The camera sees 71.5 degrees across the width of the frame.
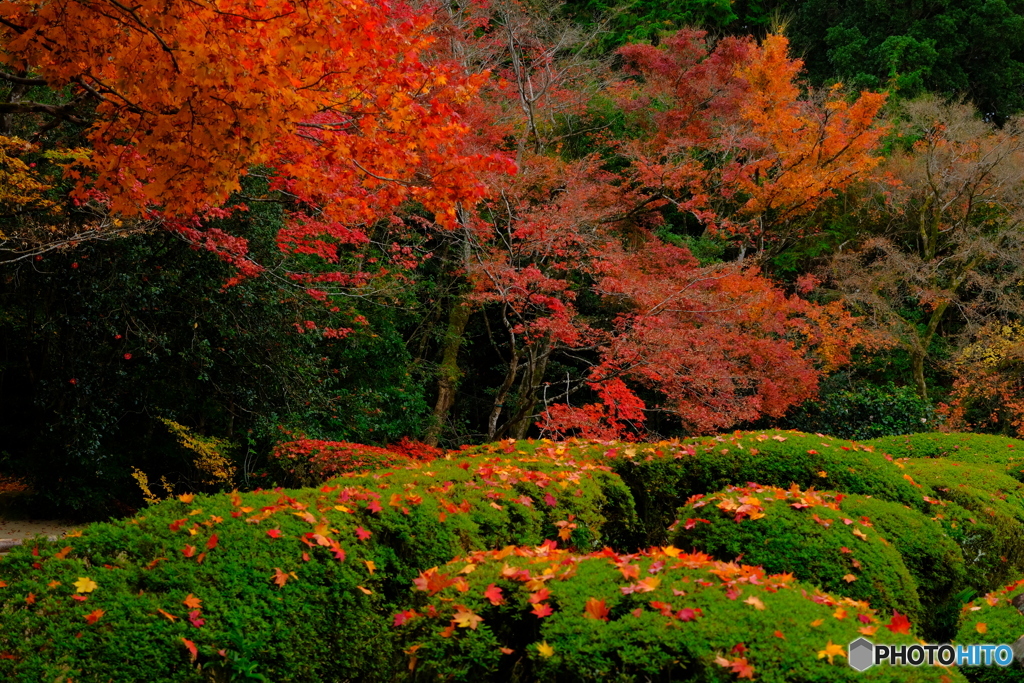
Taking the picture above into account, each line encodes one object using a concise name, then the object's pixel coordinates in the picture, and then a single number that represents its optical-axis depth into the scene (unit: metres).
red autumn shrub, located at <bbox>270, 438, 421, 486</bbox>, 7.89
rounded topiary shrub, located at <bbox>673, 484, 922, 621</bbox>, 3.95
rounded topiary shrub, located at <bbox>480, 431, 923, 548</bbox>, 5.70
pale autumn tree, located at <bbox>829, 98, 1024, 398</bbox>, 16.98
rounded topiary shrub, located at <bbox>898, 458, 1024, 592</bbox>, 5.16
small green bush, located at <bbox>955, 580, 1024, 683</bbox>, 3.16
